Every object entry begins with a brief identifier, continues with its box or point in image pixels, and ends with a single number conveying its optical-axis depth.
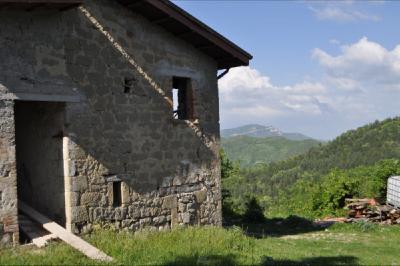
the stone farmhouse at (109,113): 8.88
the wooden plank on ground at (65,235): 7.99
